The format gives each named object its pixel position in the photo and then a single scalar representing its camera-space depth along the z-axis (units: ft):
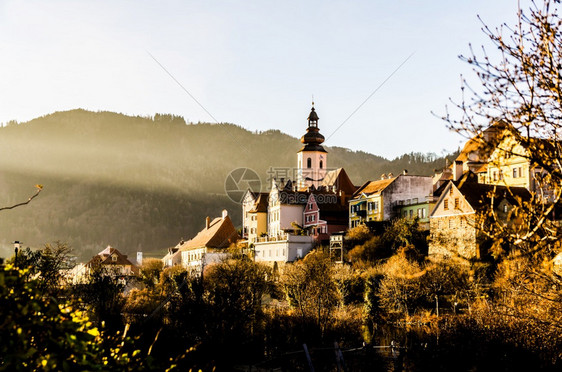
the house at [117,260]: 406.54
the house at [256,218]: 328.49
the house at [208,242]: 354.74
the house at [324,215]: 269.23
